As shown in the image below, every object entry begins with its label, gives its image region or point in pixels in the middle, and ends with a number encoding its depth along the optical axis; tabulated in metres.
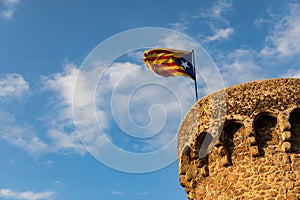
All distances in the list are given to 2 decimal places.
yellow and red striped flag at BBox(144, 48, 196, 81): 16.12
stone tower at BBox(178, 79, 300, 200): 12.14
